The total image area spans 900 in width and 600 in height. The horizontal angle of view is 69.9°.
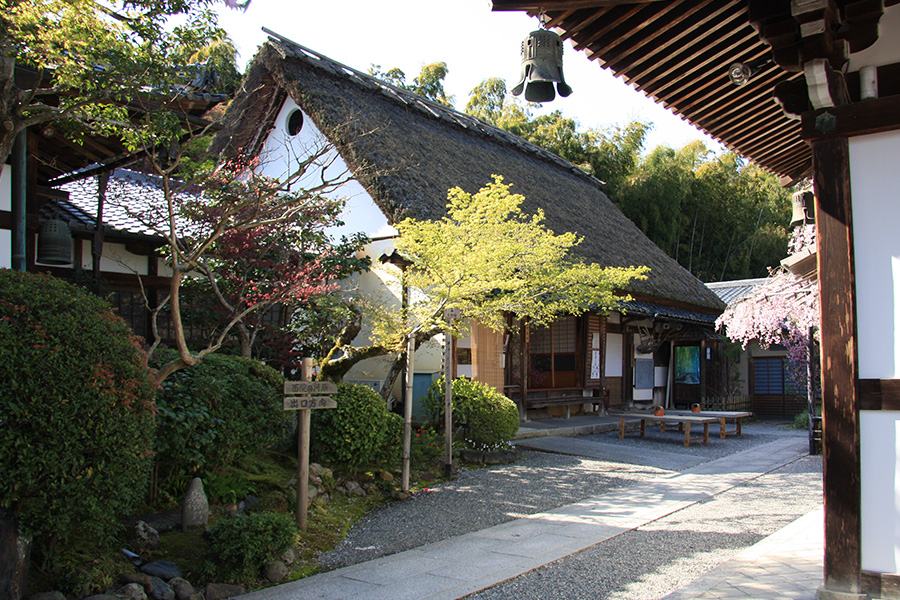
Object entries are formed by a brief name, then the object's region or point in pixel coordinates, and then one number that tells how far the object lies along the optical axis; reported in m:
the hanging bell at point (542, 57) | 3.93
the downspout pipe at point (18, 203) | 5.75
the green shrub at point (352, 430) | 6.75
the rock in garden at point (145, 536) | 4.47
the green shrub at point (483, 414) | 8.80
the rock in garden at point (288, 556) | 4.61
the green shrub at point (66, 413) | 3.31
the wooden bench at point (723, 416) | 11.74
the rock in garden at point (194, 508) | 4.90
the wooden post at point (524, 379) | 11.91
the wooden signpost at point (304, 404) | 5.39
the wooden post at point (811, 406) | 10.02
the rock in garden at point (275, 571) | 4.34
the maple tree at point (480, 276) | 7.54
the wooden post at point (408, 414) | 6.77
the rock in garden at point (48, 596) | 3.47
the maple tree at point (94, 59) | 4.54
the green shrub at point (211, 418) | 4.96
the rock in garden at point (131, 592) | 3.67
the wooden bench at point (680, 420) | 10.80
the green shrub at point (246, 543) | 4.21
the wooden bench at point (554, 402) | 12.17
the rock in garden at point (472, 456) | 8.60
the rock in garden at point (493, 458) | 8.61
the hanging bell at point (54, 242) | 7.11
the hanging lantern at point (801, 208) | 4.54
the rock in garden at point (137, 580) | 3.87
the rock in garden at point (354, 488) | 6.70
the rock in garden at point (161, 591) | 3.87
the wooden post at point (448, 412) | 7.75
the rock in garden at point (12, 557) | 3.35
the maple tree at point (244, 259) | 7.94
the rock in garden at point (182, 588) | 3.94
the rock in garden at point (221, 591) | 4.00
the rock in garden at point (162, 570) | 4.10
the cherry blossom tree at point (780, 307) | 9.30
